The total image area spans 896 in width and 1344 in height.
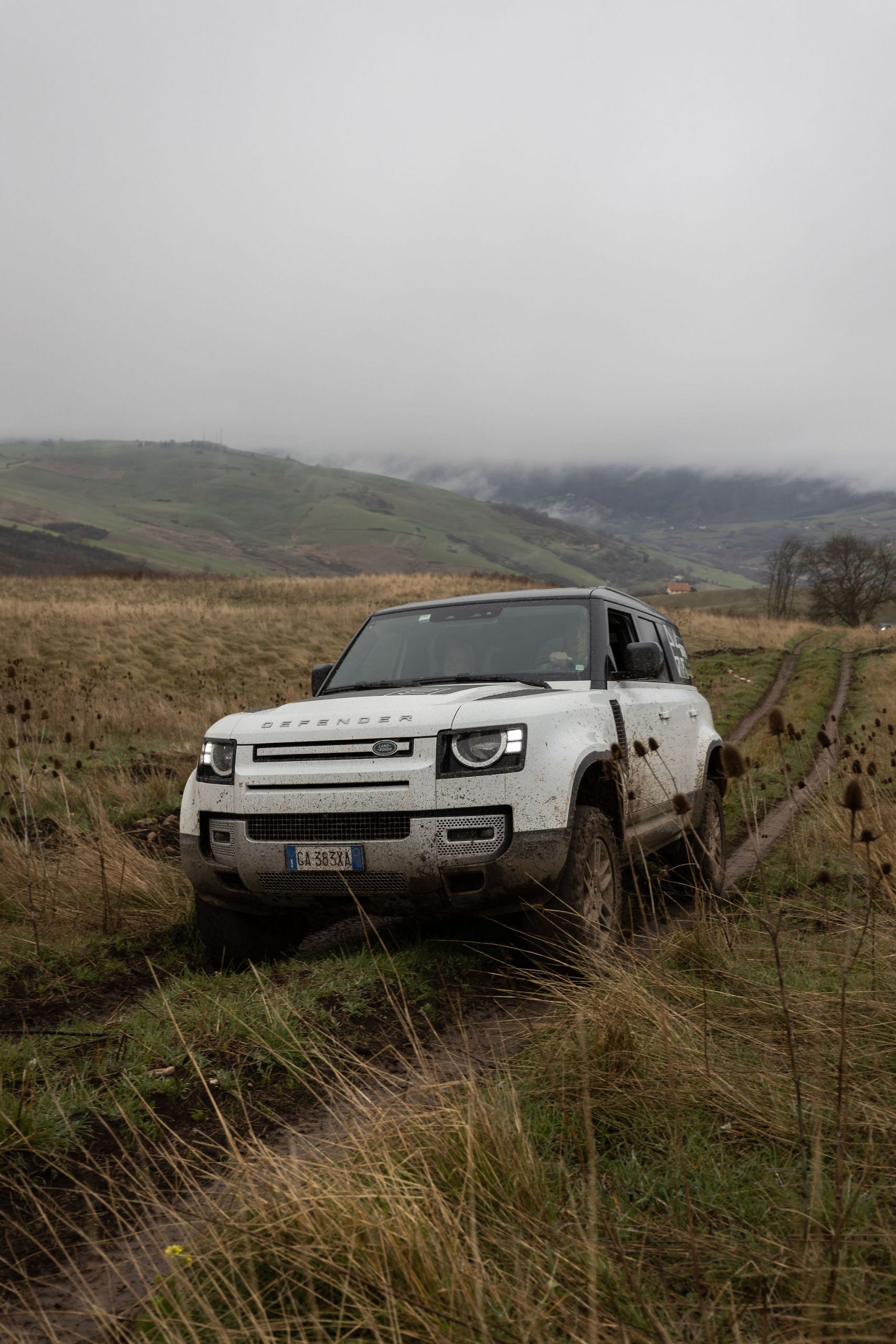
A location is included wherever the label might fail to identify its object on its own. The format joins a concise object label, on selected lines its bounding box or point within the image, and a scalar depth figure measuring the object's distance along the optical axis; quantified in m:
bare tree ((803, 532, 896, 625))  53.62
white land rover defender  4.21
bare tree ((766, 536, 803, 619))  66.19
